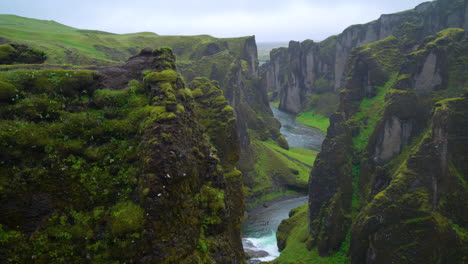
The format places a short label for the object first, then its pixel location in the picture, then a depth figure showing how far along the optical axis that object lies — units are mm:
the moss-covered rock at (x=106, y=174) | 13516
